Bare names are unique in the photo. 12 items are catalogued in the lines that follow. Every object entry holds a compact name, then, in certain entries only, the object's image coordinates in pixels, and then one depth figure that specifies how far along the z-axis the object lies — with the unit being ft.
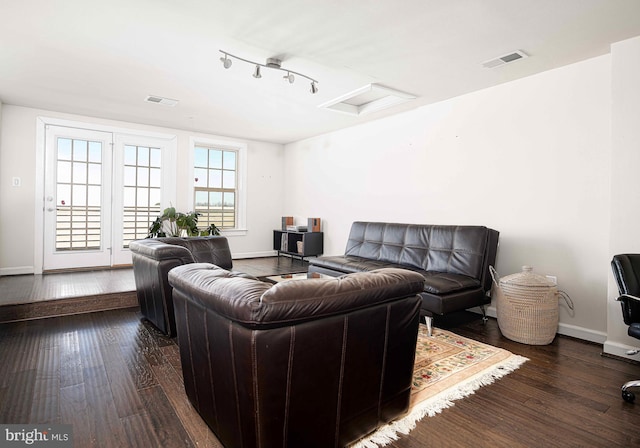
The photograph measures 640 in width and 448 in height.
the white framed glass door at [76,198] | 16.74
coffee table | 14.78
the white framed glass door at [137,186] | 18.33
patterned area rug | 5.74
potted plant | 18.44
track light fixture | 9.70
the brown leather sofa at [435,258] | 9.97
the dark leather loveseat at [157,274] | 9.25
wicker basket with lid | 9.59
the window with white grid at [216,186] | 21.18
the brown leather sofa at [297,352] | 4.08
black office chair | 6.74
